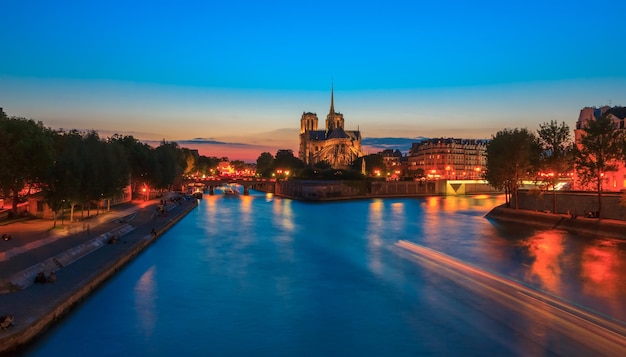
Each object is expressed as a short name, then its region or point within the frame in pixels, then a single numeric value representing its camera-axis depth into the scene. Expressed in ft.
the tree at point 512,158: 164.45
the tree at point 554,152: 153.99
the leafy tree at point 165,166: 222.69
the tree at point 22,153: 110.11
